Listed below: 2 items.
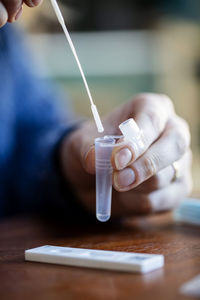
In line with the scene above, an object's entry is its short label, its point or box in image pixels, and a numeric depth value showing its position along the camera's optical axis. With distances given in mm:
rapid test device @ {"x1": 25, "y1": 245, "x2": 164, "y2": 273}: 305
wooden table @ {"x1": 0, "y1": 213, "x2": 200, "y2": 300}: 281
